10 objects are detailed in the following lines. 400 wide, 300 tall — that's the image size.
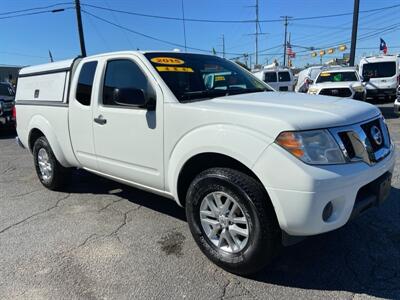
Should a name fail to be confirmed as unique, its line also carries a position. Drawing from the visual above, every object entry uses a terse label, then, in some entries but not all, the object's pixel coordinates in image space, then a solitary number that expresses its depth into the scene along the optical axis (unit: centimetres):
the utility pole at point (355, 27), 2150
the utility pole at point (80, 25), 2383
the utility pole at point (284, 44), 6162
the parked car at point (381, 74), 1859
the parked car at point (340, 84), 1309
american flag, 6345
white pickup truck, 269
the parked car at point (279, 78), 1877
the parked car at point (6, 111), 1210
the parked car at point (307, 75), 1895
